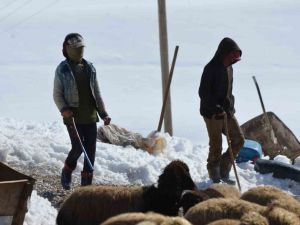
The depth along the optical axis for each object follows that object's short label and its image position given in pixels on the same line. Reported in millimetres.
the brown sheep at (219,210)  17562
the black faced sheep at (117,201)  19297
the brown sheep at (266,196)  19219
